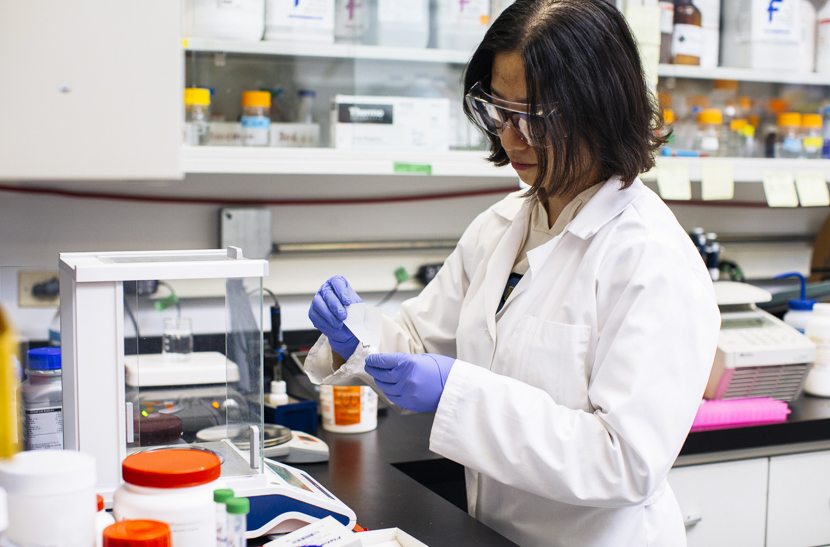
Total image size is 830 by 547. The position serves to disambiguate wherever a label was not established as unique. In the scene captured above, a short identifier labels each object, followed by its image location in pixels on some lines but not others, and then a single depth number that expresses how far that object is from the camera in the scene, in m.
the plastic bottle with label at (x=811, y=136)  2.19
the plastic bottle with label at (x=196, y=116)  1.69
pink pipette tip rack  1.63
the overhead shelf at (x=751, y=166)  2.02
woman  0.97
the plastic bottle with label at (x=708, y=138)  2.12
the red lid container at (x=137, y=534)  0.66
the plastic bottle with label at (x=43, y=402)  1.08
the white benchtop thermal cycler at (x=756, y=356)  1.73
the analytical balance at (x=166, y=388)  0.93
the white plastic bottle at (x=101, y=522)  0.71
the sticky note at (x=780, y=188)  2.07
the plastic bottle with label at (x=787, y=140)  2.19
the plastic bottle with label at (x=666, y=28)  2.05
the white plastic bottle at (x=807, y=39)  2.21
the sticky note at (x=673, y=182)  1.96
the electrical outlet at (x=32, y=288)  1.75
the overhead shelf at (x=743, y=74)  2.06
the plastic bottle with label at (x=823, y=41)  2.19
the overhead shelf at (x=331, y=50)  1.71
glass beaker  1.43
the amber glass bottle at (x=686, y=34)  2.06
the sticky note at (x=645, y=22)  1.91
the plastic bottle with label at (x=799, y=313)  2.01
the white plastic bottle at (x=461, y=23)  1.88
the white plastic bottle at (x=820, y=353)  1.89
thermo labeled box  1.80
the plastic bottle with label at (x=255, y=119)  1.76
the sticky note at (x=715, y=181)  2.01
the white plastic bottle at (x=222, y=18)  1.68
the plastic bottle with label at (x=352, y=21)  1.79
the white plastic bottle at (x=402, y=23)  1.83
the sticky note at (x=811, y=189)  2.12
